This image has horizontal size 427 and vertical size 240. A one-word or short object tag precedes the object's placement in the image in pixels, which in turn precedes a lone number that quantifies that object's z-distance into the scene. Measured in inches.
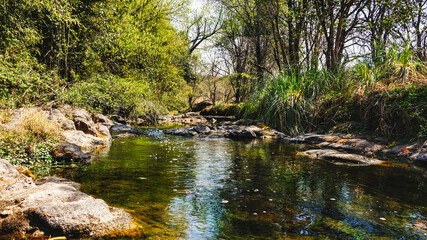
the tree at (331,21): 475.5
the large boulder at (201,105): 1387.8
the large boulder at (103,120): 555.2
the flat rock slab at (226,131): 515.5
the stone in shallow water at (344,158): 270.1
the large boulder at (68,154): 247.7
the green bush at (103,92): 398.3
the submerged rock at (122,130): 515.2
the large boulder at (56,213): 106.3
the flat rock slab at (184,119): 908.0
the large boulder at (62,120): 320.5
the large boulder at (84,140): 303.6
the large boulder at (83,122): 362.0
